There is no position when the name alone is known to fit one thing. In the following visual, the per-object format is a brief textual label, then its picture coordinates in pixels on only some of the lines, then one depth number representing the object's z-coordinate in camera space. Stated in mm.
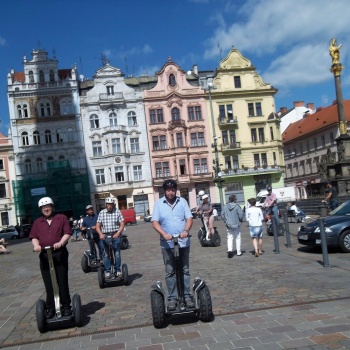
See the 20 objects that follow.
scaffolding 47000
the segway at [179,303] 5449
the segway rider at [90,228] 11352
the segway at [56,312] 5719
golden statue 27078
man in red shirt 5852
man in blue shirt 5629
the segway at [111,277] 8602
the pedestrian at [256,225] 11695
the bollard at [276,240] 11946
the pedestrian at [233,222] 11875
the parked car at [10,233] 39781
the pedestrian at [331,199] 21438
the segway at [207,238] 14750
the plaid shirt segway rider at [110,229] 8734
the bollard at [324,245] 9094
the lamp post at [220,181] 35856
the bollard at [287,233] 12775
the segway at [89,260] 11188
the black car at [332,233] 11055
